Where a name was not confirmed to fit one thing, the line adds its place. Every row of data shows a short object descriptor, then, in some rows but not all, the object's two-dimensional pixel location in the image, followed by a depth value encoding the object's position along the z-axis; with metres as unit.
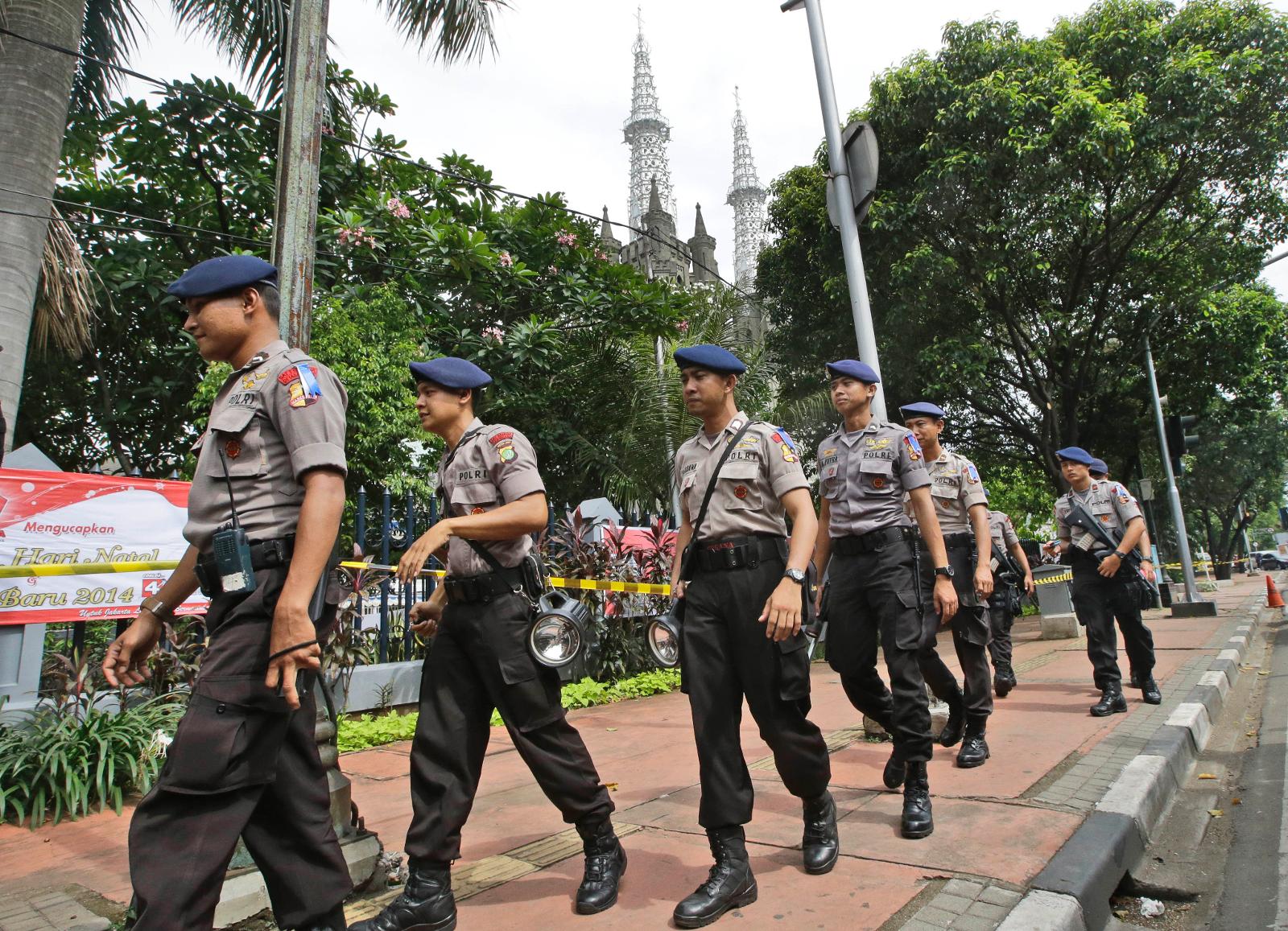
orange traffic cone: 16.02
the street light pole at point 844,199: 5.37
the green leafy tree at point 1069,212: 13.30
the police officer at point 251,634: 1.84
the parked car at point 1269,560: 53.78
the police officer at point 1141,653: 5.82
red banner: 4.68
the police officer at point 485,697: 2.56
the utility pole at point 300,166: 3.31
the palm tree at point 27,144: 5.87
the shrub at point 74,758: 4.00
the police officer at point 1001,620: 6.34
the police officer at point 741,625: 2.71
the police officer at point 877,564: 3.48
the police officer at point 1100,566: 5.62
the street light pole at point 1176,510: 15.87
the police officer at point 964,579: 4.39
